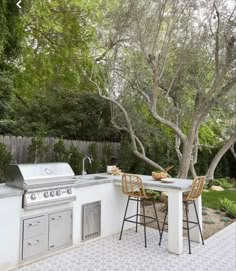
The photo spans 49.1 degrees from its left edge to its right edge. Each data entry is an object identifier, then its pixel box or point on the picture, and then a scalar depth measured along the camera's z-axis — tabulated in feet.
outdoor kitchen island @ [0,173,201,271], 9.29
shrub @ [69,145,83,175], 20.40
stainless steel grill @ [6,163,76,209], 9.68
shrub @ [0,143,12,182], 16.46
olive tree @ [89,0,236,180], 16.53
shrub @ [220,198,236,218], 17.58
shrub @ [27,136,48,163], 18.62
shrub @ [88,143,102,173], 21.43
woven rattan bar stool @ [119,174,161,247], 12.26
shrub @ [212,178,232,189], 29.37
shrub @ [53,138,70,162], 19.62
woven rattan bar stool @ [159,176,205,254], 11.73
